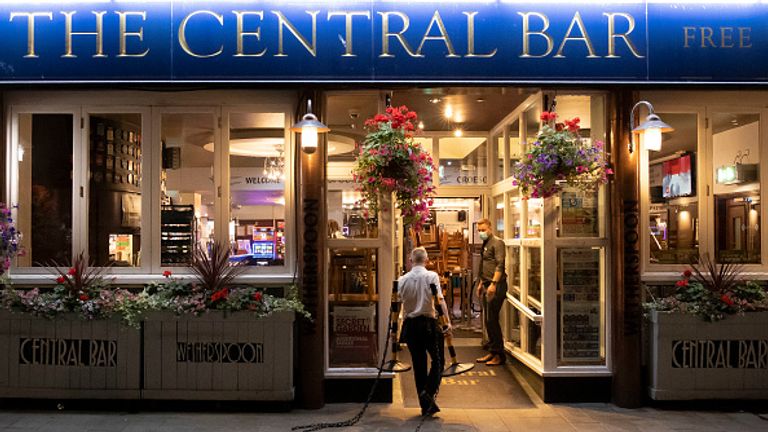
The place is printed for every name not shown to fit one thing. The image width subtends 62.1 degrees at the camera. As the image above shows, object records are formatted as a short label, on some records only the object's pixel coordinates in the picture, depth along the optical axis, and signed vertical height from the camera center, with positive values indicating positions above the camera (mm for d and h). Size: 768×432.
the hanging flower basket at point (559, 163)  6828 +733
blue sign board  7172 +2125
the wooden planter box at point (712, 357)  7043 -1413
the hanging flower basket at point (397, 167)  6910 +710
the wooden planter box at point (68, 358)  6941 -1363
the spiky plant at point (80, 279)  7059 -515
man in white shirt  6824 -1062
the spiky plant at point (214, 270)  7113 -420
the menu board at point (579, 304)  7590 -879
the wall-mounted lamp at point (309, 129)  6734 +1100
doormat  7414 -1984
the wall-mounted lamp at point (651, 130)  6656 +1060
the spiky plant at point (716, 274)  7191 -512
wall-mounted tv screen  7750 +653
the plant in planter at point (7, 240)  7094 -71
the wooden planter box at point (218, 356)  6926 -1347
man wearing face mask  9094 -797
